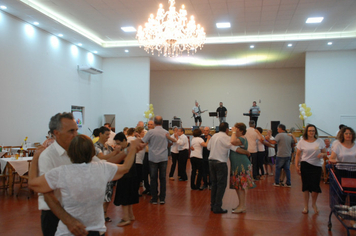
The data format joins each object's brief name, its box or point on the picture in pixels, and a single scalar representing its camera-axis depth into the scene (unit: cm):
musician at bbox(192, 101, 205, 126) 1842
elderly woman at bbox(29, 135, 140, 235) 191
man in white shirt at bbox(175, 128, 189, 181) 877
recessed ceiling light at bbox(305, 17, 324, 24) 1195
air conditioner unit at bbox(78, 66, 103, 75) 1520
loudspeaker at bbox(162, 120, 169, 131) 1831
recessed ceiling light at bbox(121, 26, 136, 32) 1329
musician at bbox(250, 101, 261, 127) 1708
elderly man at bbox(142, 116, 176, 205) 612
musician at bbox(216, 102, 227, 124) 1761
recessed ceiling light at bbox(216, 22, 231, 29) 1255
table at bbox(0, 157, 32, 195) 695
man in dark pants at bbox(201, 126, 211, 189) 772
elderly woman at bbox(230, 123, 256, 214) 532
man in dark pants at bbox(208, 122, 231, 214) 538
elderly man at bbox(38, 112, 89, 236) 196
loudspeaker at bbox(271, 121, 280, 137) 1725
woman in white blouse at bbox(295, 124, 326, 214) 520
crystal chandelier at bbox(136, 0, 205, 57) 938
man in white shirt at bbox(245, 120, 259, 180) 869
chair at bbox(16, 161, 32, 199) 692
